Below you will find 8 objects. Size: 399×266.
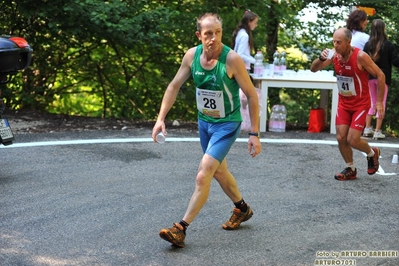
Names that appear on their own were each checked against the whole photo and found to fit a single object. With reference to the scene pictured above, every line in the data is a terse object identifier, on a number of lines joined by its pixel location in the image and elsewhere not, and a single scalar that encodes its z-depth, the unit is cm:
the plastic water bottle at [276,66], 1252
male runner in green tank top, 581
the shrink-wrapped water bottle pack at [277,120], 1251
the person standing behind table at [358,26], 1070
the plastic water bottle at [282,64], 1264
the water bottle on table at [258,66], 1233
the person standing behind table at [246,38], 1122
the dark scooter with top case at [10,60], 814
